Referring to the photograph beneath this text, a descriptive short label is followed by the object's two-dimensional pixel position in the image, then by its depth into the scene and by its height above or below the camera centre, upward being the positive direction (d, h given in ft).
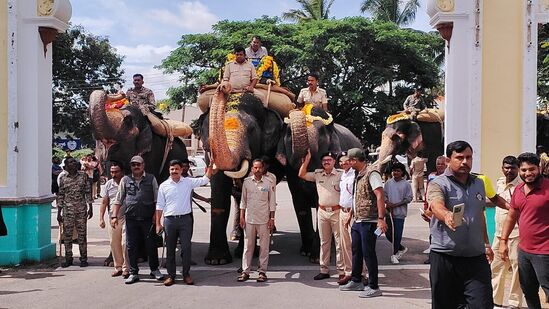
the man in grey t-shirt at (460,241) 15.08 -2.12
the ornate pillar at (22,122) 29.35 +1.67
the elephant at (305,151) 29.27 +0.25
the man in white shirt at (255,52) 33.83 +5.81
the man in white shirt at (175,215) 25.20 -2.41
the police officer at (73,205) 29.04 -2.30
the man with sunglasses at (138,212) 25.93 -2.35
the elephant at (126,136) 28.58 +1.00
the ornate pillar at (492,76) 27.61 +3.64
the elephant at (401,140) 34.60 +0.93
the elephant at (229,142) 26.89 +0.65
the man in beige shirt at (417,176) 60.80 -2.02
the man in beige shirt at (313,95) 32.91 +3.31
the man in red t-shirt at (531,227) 17.63 -2.08
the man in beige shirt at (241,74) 30.63 +4.13
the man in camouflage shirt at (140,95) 32.76 +3.31
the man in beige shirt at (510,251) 20.29 -3.29
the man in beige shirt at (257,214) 25.98 -2.46
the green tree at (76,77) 96.73 +12.87
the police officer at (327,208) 25.73 -2.18
